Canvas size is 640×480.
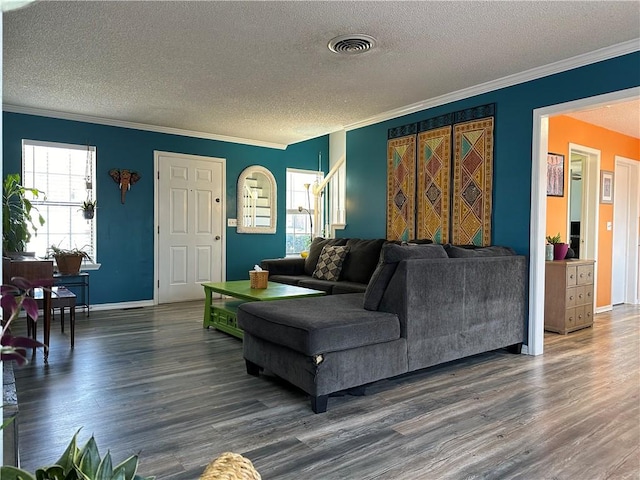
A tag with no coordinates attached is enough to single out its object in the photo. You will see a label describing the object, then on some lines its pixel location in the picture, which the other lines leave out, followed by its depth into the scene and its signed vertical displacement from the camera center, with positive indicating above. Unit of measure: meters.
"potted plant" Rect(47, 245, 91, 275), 4.77 -0.35
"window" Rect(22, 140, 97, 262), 5.30 +0.50
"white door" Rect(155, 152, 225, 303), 6.20 +0.08
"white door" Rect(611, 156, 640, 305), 6.10 -0.01
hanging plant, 5.44 +0.23
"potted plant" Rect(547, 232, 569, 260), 4.86 -0.18
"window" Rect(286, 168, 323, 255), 7.74 +0.35
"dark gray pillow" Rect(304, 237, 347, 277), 5.59 -0.27
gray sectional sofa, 2.61 -0.60
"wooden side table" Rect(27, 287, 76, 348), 3.66 -0.60
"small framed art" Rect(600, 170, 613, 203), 5.80 +0.60
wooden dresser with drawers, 4.56 -0.67
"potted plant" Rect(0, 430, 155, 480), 0.76 -0.42
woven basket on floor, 0.79 -0.43
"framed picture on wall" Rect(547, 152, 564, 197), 4.98 +0.64
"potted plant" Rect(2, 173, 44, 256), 4.15 +0.09
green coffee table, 3.93 -0.58
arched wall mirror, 6.91 +0.47
